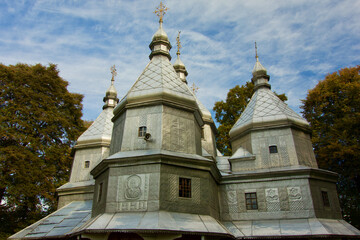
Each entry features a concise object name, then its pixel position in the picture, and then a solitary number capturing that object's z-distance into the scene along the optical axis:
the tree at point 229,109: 24.94
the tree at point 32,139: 18.92
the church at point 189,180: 10.58
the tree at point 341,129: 19.75
